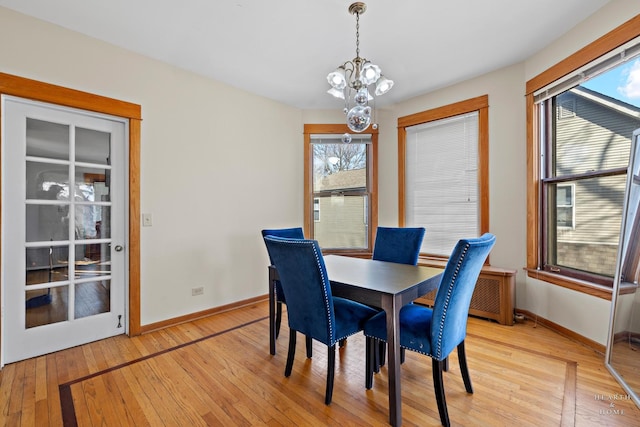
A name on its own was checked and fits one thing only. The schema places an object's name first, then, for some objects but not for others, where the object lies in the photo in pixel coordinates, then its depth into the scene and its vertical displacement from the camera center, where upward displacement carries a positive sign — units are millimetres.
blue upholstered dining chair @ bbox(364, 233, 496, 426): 1510 -609
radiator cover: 2947 -871
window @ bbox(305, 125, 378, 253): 4242 +346
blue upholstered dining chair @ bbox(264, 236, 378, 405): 1721 -536
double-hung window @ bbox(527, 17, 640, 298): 2279 +486
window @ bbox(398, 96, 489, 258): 3412 +520
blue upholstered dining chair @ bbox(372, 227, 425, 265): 2670 -299
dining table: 1581 -455
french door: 2248 -111
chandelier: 1989 +925
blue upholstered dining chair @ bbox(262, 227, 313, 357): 2348 -635
